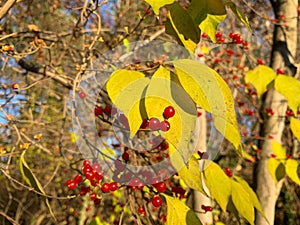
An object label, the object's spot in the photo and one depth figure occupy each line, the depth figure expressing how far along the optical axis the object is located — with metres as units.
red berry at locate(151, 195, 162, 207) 0.38
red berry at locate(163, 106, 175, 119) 0.30
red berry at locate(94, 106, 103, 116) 0.42
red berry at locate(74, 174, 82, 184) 0.43
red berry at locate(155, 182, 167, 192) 0.39
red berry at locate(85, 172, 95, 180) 0.40
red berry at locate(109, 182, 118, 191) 0.40
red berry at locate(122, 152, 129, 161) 0.41
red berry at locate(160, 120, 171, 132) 0.30
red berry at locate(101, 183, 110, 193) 0.40
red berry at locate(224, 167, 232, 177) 0.50
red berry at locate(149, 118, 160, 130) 0.31
